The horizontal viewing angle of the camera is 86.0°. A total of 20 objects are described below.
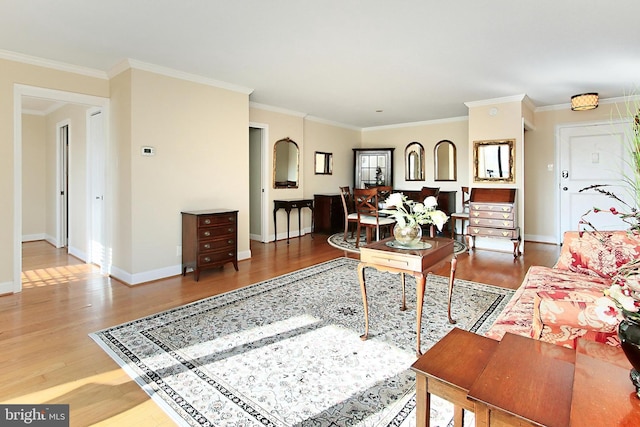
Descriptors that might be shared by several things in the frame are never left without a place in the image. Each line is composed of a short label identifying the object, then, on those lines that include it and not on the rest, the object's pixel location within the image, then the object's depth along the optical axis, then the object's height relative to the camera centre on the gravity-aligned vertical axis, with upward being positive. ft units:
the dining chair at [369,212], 18.20 -0.21
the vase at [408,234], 8.20 -0.63
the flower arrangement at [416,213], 8.04 -0.13
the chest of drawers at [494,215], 16.79 -0.40
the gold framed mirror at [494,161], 17.62 +2.46
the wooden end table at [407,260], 7.27 -1.17
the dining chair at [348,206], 19.55 +0.14
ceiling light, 15.69 +4.87
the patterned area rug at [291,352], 5.59 -3.11
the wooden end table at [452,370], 3.34 -1.66
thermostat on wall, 12.65 +2.19
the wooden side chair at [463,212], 19.79 -0.34
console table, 20.68 +0.23
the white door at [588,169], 18.42 +2.05
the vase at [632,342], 2.79 -1.12
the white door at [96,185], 14.08 +1.09
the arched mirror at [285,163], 20.89 +2.84
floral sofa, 4.25 -1.48
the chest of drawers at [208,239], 13.06 -1.17
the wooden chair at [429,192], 20.57 +0.95
